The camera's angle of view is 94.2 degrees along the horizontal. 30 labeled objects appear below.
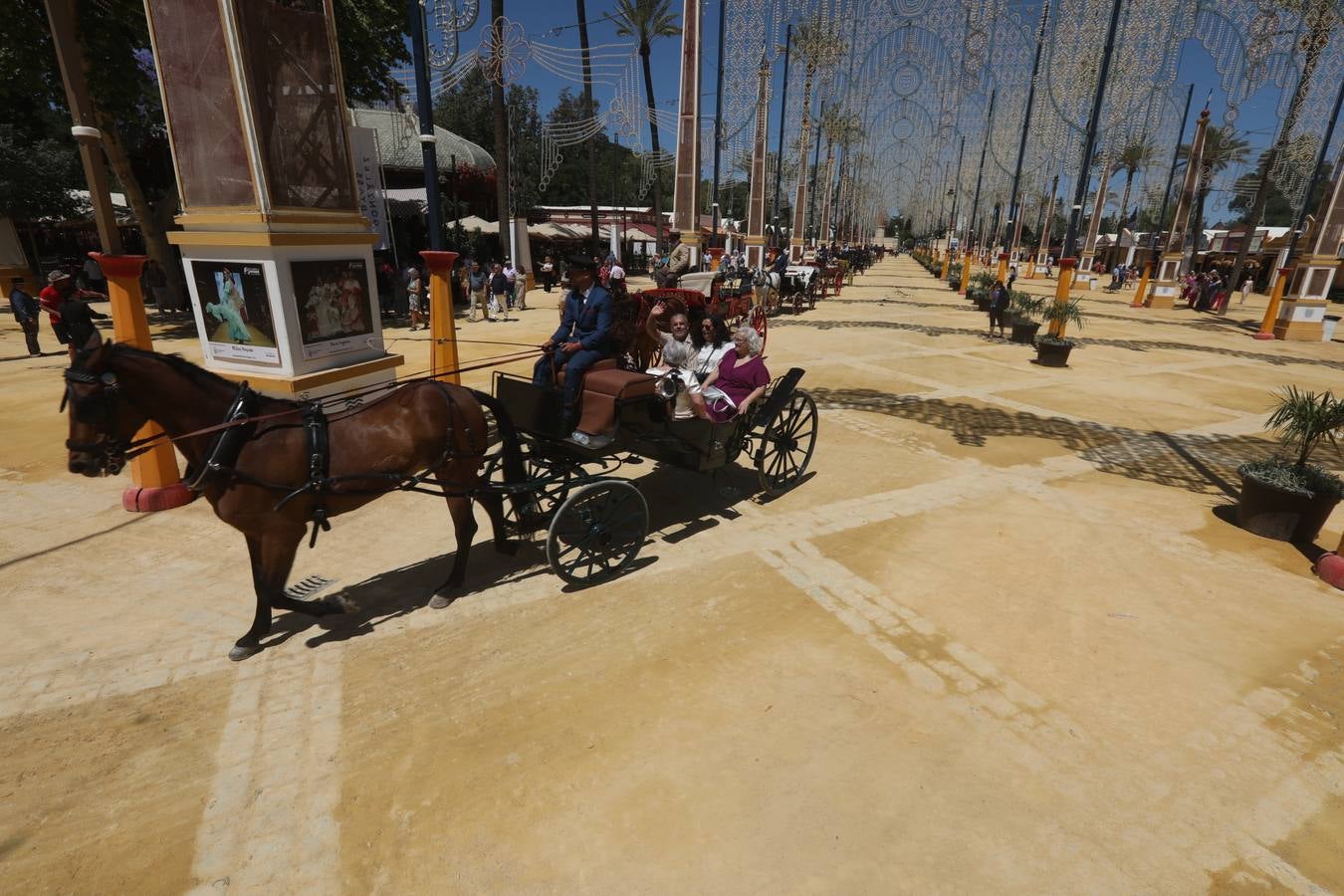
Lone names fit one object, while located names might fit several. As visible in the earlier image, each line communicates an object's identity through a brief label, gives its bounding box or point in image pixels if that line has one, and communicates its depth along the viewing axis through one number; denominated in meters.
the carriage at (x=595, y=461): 4.74
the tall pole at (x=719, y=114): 18.42
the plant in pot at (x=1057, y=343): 13.40
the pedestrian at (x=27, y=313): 12.11
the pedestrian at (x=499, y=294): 18.86
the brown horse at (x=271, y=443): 3.53
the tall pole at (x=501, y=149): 19.67
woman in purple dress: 5.71
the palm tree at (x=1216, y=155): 33.22
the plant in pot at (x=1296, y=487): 5.70
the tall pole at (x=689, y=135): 14.62
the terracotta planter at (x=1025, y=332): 16.12
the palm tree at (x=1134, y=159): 36.72
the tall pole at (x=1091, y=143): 12.70
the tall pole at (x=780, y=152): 26.84
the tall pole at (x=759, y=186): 22.33
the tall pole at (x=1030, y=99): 20.99
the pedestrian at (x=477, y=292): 19.72
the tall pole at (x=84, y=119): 5.88
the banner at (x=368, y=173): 6.88
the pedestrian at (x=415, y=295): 17.03
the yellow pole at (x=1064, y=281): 14.91
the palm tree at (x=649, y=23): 28.06
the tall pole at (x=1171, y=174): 29.89
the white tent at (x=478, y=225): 27.86
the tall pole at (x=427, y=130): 6.35
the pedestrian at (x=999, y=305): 17.08
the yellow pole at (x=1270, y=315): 19.30
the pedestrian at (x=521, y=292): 21.23
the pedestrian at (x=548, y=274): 27.39
